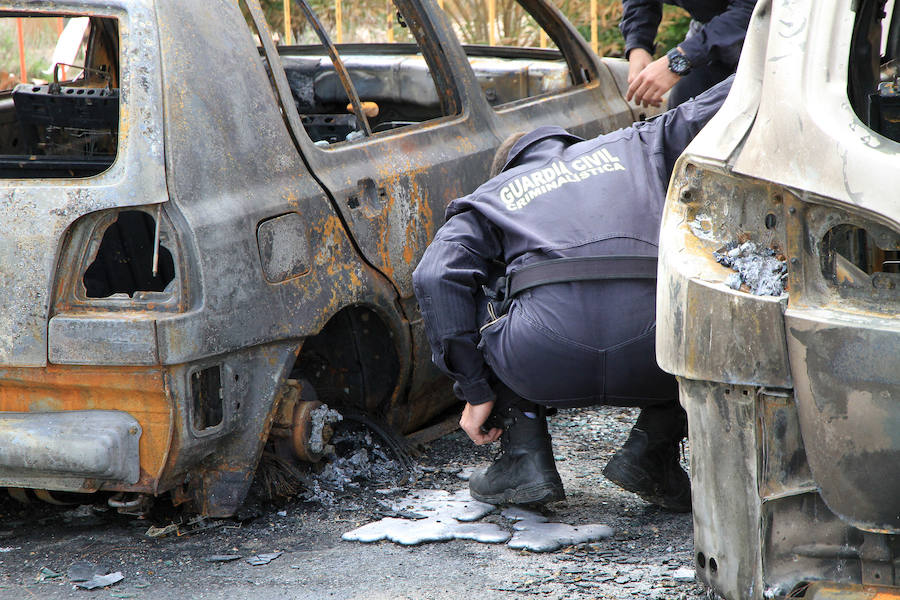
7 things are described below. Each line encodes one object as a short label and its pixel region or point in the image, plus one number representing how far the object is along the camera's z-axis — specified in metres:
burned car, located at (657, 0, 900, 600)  3.59
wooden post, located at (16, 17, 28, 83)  17.61
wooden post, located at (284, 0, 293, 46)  16.34
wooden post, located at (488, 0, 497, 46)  16.05
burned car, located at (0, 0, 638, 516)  5.41
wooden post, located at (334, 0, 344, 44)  17.00
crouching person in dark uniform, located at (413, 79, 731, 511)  5.65
